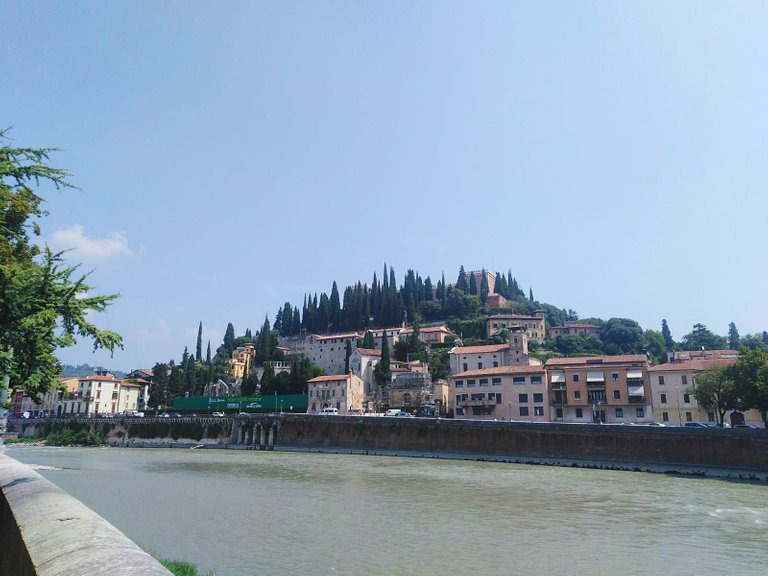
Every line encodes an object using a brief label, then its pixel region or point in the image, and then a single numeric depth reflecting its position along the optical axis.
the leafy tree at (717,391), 45.25
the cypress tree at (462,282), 151.89
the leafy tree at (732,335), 138.89
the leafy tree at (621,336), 127.12
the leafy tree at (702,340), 127.70
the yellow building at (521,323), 123.01
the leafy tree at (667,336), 130.81
